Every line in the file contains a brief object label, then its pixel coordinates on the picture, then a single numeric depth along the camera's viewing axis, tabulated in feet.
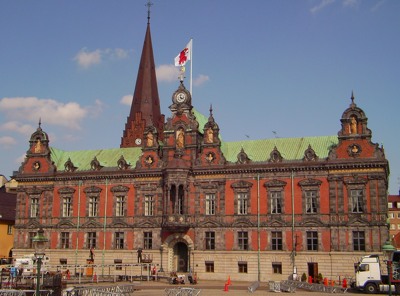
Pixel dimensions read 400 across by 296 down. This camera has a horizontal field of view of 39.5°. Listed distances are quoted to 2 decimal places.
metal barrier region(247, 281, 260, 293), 165.59
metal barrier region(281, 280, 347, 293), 167.12
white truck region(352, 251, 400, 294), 169.17
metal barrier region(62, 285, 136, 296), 127.03
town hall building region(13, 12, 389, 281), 205.98
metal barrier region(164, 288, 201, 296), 134.72
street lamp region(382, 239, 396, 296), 109.45
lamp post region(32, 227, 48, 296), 112.06
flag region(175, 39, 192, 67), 243.83
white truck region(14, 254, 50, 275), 188.05
